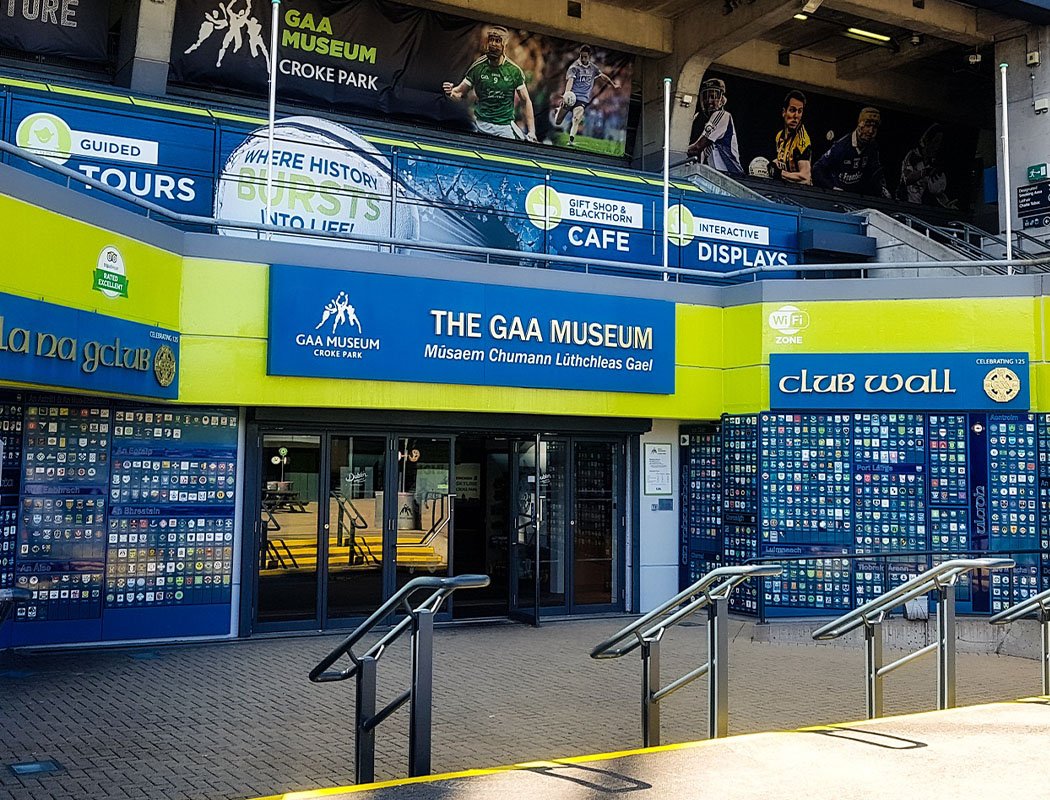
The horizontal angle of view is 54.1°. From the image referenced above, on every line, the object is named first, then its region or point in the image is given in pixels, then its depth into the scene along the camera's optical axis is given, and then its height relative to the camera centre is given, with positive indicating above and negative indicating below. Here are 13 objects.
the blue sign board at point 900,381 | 11.65 +1.18
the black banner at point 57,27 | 15.60 +6.88
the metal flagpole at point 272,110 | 11.14 +4.04
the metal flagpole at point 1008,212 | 12.88 +3.40
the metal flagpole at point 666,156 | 13.80 +4.43
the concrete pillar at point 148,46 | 16.00 +6.67
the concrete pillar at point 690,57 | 18.92 +8.36
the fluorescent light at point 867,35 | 21.56 +9.43
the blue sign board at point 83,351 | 7.97 +1.02
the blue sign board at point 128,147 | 12.66 +4.19
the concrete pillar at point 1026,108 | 19.12 +7.19
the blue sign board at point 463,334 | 10.53 +1.58
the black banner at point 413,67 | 17.08 +7.35
